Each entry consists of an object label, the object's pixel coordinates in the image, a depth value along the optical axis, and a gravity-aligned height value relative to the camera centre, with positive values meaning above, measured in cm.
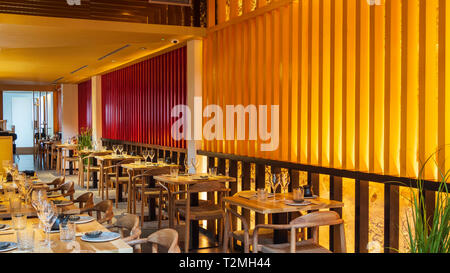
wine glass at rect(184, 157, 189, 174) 713 -59
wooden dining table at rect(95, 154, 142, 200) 966 -63
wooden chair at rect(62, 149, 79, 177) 1332 -85
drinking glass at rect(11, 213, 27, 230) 320 -63
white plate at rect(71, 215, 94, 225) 372 -72
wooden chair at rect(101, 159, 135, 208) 894 -98
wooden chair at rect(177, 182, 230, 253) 554 -103
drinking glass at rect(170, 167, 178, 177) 652 -61
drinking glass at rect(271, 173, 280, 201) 473 -53
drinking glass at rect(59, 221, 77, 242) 291 -63
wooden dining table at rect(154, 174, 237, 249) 608 -68
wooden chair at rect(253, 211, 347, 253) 380 -93
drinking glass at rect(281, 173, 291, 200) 472 -53
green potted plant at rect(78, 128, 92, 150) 1280 -38
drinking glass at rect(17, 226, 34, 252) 293 -69
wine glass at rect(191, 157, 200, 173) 697 -54
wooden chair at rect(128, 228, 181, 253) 325 -77
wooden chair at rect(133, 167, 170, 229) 687 -100
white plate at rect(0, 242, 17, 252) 290 -72
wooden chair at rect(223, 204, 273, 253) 441 -106
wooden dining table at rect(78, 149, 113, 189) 1153 -77
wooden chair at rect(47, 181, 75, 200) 608 -78
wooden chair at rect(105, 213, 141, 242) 358 -77
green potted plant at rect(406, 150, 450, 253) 277 -65
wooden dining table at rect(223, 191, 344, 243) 419 -70
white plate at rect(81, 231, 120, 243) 312 -72
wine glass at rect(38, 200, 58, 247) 305 -57
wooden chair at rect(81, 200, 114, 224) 432 -78
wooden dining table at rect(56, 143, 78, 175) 1355 -72
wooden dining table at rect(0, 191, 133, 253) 288 -74
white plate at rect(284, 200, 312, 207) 430 -70
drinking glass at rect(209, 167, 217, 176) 648 -60
